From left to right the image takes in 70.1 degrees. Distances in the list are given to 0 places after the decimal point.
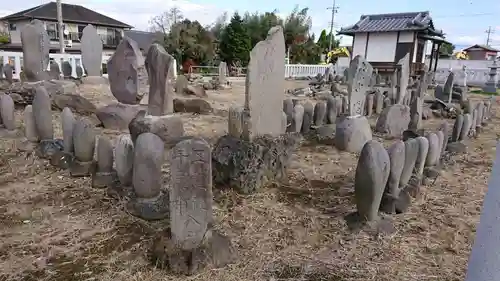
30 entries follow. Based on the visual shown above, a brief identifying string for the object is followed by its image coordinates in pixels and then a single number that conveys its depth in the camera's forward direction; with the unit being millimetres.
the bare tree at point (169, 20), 28891
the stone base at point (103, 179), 3707
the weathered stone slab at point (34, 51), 7953
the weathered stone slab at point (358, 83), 5398
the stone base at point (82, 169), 4012
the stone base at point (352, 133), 5461
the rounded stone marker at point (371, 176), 2838
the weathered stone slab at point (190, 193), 2389
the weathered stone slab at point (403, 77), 7527
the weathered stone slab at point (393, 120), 6707
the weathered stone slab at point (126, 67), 6051
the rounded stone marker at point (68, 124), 4039
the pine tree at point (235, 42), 26172
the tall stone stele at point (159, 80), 4761
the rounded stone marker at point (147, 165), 2917
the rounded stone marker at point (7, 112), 5184
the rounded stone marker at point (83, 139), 3859
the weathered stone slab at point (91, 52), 9953
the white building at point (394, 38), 19266
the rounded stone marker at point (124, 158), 3279
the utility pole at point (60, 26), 16016
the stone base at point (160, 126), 5000
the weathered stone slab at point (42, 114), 4480
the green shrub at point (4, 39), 25650
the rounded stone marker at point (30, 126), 4645
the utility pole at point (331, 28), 35588
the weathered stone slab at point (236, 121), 4094
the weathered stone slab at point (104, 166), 3594
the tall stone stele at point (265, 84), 4039
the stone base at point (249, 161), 3781
